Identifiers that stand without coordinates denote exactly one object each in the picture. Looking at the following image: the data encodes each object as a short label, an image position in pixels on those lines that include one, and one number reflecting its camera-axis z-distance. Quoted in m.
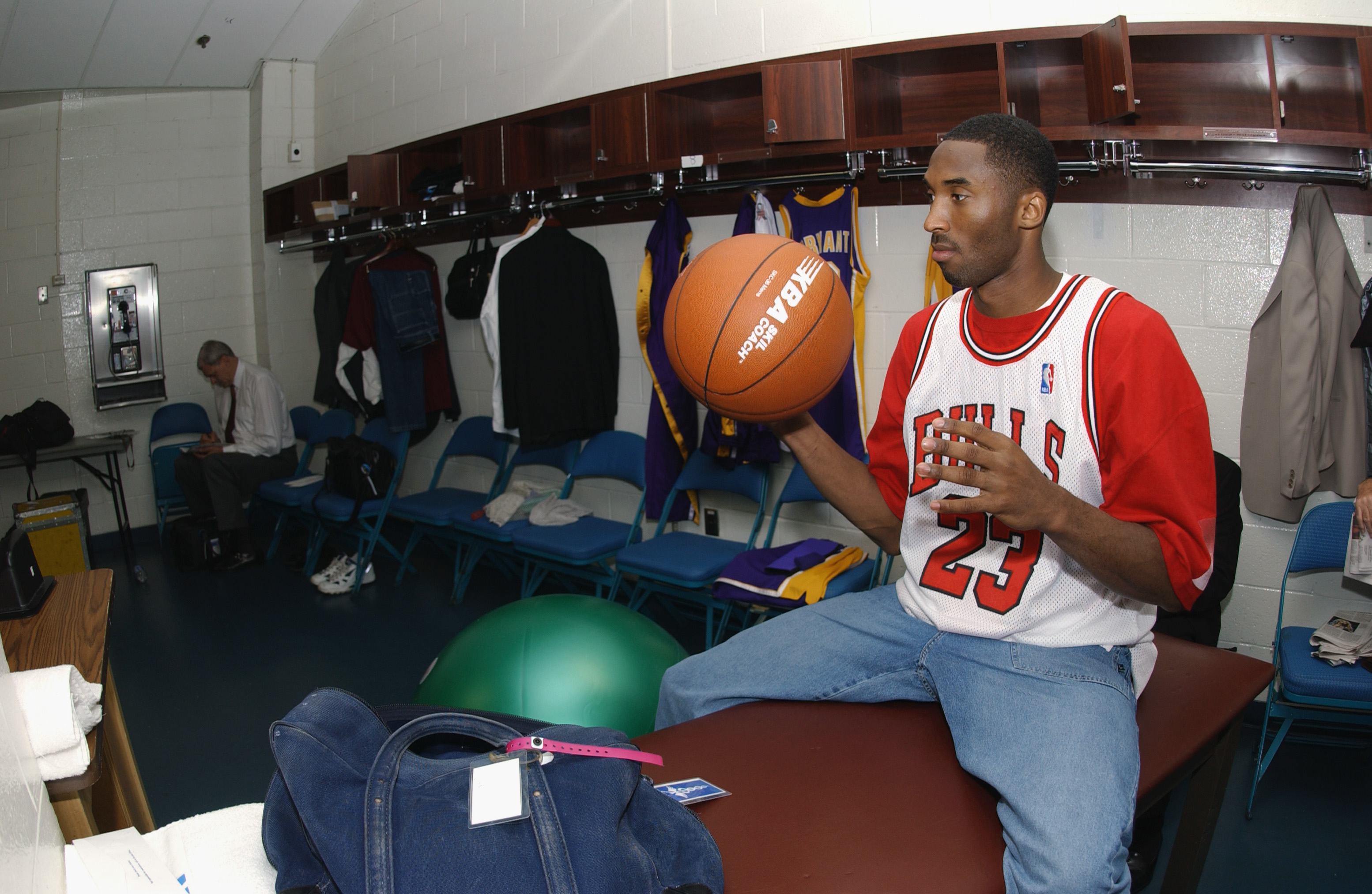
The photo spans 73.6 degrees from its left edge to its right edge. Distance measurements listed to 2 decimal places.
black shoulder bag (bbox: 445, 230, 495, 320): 4.68
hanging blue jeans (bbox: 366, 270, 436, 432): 4.92
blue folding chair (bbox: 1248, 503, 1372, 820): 2.38
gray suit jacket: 2.56
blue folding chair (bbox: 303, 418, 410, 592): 4.70
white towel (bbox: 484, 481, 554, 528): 4.21
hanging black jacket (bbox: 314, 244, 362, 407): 5.57
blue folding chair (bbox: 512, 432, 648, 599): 3.80
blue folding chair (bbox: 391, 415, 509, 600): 4.46
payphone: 5.96
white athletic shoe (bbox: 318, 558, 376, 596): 4.65
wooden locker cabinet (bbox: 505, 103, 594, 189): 4.16
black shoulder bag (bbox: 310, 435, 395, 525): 4.72
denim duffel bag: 0.99
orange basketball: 1.72
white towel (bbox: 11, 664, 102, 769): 1.25
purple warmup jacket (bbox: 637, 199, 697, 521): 3.79
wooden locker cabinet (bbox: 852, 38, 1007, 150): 3.03
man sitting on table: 1.28
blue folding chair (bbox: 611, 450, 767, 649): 3.37
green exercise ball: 2.15
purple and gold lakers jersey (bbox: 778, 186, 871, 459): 3.33
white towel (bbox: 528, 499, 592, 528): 4.12
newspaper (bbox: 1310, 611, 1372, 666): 2.44
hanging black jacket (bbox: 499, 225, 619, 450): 4.20
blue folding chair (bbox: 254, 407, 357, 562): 5.18
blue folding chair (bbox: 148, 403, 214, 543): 5.92
